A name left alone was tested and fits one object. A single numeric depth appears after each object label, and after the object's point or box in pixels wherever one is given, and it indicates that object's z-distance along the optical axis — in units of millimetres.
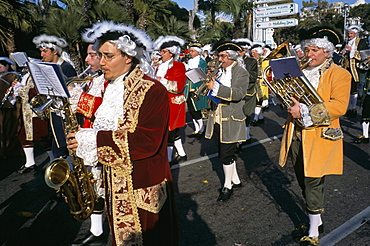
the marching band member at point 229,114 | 4414
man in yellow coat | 3029
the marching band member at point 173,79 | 5750
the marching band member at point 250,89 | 7375
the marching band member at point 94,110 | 2883
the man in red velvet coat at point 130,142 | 2209
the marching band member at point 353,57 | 8906
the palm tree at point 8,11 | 5336
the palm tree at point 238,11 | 19297
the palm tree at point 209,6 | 24695
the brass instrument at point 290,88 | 3000
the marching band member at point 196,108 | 8039
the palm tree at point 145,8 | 14977
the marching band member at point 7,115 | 6098
